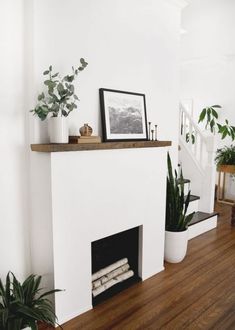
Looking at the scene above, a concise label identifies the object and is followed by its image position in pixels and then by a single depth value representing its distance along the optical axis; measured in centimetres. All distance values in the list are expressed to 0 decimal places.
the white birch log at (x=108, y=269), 244
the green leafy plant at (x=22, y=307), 168
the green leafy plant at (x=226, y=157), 541
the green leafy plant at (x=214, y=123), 541
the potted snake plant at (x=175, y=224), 299
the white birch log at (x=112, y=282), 240
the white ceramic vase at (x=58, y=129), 201
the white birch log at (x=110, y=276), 243
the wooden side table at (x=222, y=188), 555
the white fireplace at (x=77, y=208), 201
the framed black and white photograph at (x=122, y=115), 253
